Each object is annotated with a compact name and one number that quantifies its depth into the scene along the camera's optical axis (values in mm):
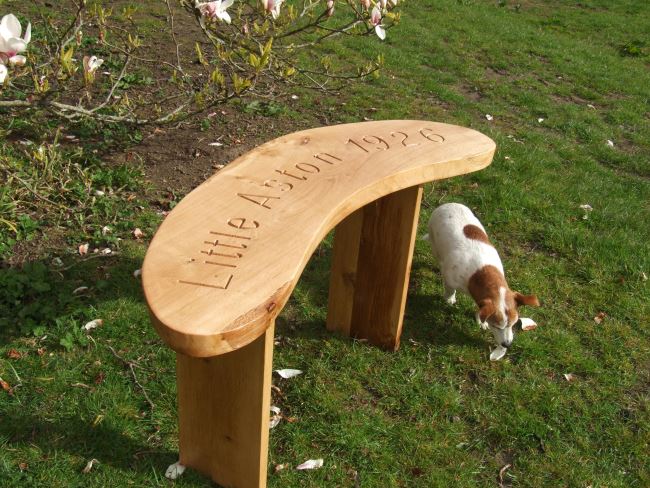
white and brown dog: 3135
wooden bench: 1777
